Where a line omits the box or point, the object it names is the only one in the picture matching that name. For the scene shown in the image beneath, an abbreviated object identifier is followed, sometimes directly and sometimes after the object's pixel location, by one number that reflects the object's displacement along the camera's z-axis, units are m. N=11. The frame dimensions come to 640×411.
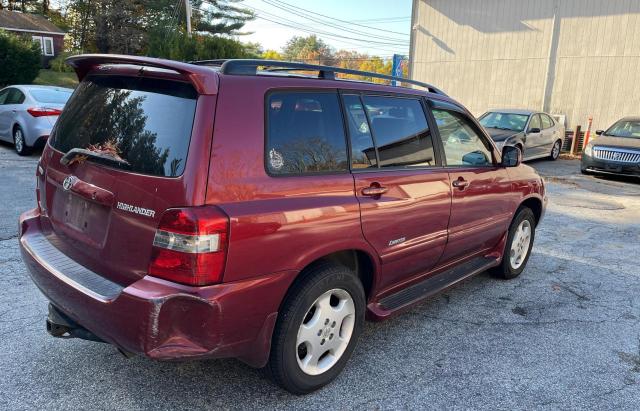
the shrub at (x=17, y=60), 24.79
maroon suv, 2.36
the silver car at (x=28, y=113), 10.42
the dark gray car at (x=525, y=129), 12.94
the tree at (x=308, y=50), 85.50
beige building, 16.30
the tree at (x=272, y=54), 89.28
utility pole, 29.20
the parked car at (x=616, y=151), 11.26
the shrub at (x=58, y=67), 37.53
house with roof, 42.56
